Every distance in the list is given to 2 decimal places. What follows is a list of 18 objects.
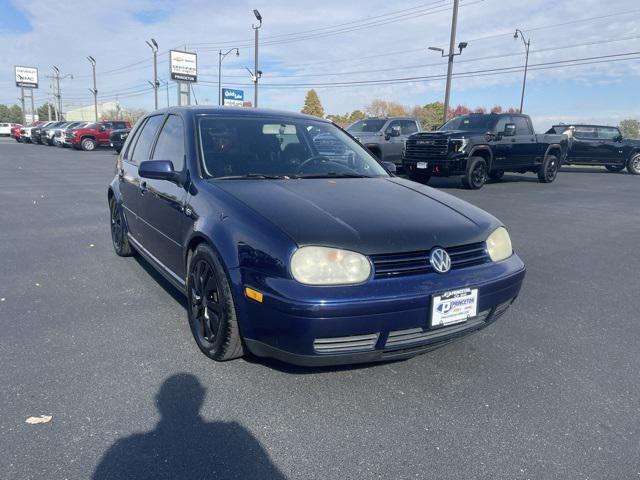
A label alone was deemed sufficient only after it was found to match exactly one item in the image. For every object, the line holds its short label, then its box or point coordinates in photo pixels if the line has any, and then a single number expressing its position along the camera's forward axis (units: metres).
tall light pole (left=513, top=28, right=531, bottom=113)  34.29
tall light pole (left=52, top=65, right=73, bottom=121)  70.19
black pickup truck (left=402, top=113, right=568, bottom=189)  12.38
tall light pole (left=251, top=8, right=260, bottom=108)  30.03
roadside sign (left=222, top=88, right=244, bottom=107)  36.38
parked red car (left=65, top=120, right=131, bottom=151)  28.47
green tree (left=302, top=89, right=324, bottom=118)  89.38
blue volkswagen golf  2.46
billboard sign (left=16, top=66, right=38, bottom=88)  67.44
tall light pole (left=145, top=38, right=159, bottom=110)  42.62
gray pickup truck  14.73
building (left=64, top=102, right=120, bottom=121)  116.84
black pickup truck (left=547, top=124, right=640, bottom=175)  19.56
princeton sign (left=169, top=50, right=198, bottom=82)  44.16
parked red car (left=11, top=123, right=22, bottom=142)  41.12
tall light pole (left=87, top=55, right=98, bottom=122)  56.03
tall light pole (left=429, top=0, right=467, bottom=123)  21.47
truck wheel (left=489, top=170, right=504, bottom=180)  14.20
